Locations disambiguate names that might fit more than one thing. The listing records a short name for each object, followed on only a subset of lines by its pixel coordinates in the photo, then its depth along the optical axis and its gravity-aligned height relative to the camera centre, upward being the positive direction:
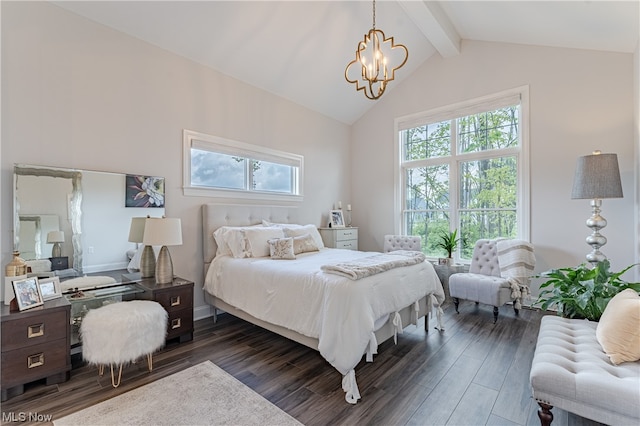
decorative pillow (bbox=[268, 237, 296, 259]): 3.24 -0.41
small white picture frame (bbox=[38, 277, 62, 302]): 2.28 -0.60
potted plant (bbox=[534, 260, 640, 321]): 2.26 -0.65
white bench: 1.37 -0.88
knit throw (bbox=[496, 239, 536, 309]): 3.52 -0.68
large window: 4.15 +0.66
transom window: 3.56 +0.63
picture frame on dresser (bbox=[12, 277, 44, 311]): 2.06 -0.58
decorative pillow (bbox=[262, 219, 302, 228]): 3.98 -0.16
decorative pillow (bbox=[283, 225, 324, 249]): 3.87 -0.26
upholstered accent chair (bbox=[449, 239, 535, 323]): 3.45 -0.84
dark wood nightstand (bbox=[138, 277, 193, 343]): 2.70 -0.85
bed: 2.06 -0.70
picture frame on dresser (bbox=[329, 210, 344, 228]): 5.27 -0.11
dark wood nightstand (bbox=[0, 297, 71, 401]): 1.94 -0.94
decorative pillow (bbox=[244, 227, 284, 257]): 3.34 -0.32
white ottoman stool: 2.09 -0.91
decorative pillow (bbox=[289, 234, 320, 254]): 3.60 -0.40
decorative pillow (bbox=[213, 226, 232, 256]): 3.45 -0.35
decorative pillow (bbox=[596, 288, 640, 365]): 1.61 -0.71
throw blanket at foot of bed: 2.23 -0.46
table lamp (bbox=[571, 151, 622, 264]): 2.89 +0.27
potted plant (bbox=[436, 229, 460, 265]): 4.48 -0.50
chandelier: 2.51 +1.32
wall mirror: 2.38 -0.01
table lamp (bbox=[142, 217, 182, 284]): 2.74 -0.23
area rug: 1.77 -1.28
